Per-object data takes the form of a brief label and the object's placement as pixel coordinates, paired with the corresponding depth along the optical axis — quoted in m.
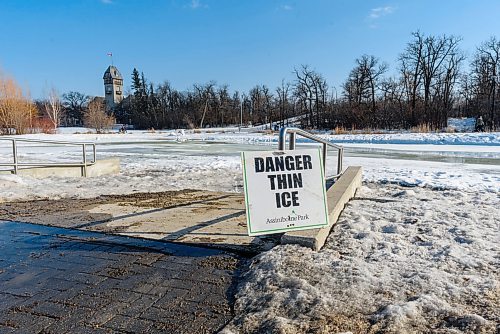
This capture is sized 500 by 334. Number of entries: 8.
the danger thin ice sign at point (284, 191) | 3.44
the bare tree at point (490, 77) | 44.50
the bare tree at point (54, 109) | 57.51
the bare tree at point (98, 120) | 57.72
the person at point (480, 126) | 30.32
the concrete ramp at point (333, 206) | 3.45
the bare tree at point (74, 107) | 98.21
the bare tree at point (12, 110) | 43.09
